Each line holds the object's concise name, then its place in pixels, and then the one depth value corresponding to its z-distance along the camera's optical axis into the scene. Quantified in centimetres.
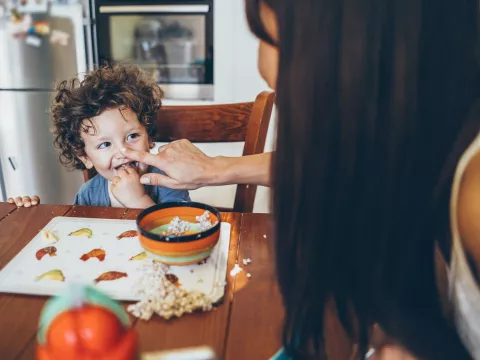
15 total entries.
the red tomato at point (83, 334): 34
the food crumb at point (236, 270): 74
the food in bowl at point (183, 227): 79
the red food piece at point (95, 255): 77
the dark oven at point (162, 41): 236
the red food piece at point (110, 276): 70
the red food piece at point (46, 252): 78
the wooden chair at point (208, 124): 132
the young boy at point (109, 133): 124
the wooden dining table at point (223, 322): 56
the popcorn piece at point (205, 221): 79
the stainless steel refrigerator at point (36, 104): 242
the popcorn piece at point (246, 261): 78
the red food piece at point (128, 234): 85
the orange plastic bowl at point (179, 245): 69
